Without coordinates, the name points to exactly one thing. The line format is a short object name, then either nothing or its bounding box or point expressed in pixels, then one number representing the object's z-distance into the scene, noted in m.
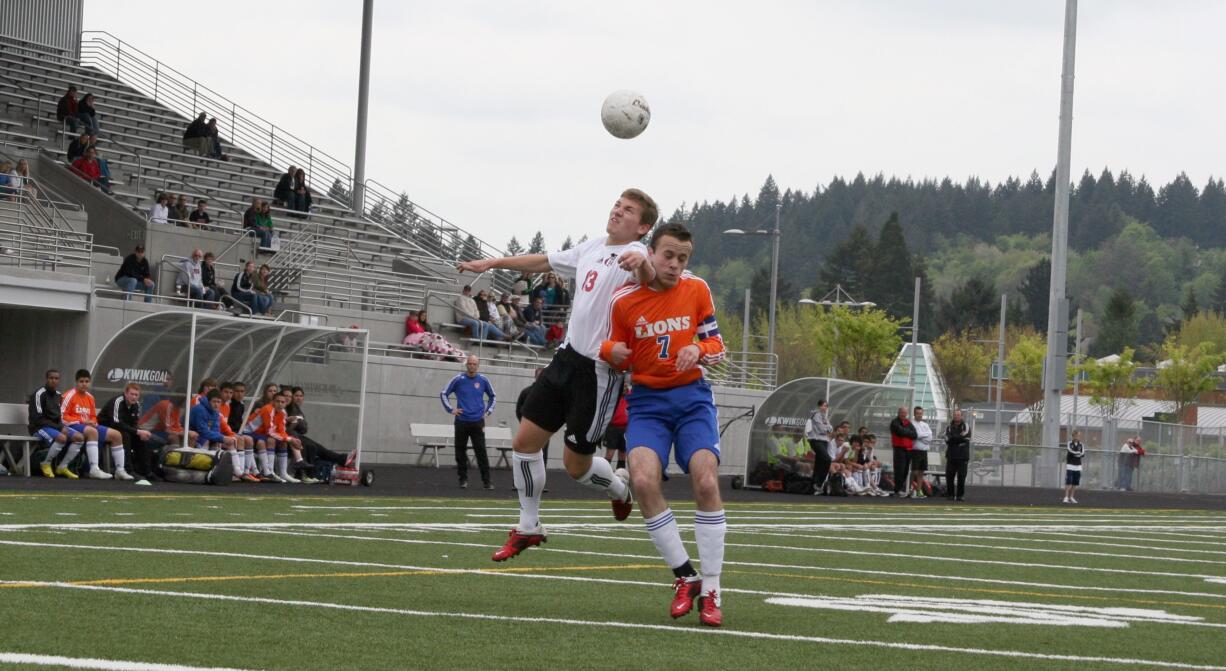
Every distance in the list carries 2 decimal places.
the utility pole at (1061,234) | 39.59
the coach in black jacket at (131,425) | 22.45
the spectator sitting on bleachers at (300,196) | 40.00
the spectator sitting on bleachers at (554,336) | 40.88
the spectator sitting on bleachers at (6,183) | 31.11
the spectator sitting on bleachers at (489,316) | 38.50
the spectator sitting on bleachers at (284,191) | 39.72
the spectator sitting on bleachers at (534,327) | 40.12
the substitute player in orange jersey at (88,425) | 22.00
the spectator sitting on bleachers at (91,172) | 35.44
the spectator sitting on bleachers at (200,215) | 35.12
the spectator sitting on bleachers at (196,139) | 41.00
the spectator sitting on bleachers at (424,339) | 36.19
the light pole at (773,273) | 50.26
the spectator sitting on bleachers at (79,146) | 35.84
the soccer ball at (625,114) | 13.75
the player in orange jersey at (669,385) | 8.21
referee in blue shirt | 24.31
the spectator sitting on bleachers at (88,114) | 37.97
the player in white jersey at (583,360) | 9.45
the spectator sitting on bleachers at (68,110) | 37.78
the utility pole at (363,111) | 42.06
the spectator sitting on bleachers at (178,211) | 34.91
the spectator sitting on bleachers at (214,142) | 41.34
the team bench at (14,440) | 21.91
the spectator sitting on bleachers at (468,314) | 38.22
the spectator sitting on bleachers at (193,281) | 31.80
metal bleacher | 36.69
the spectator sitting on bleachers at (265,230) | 36.34
